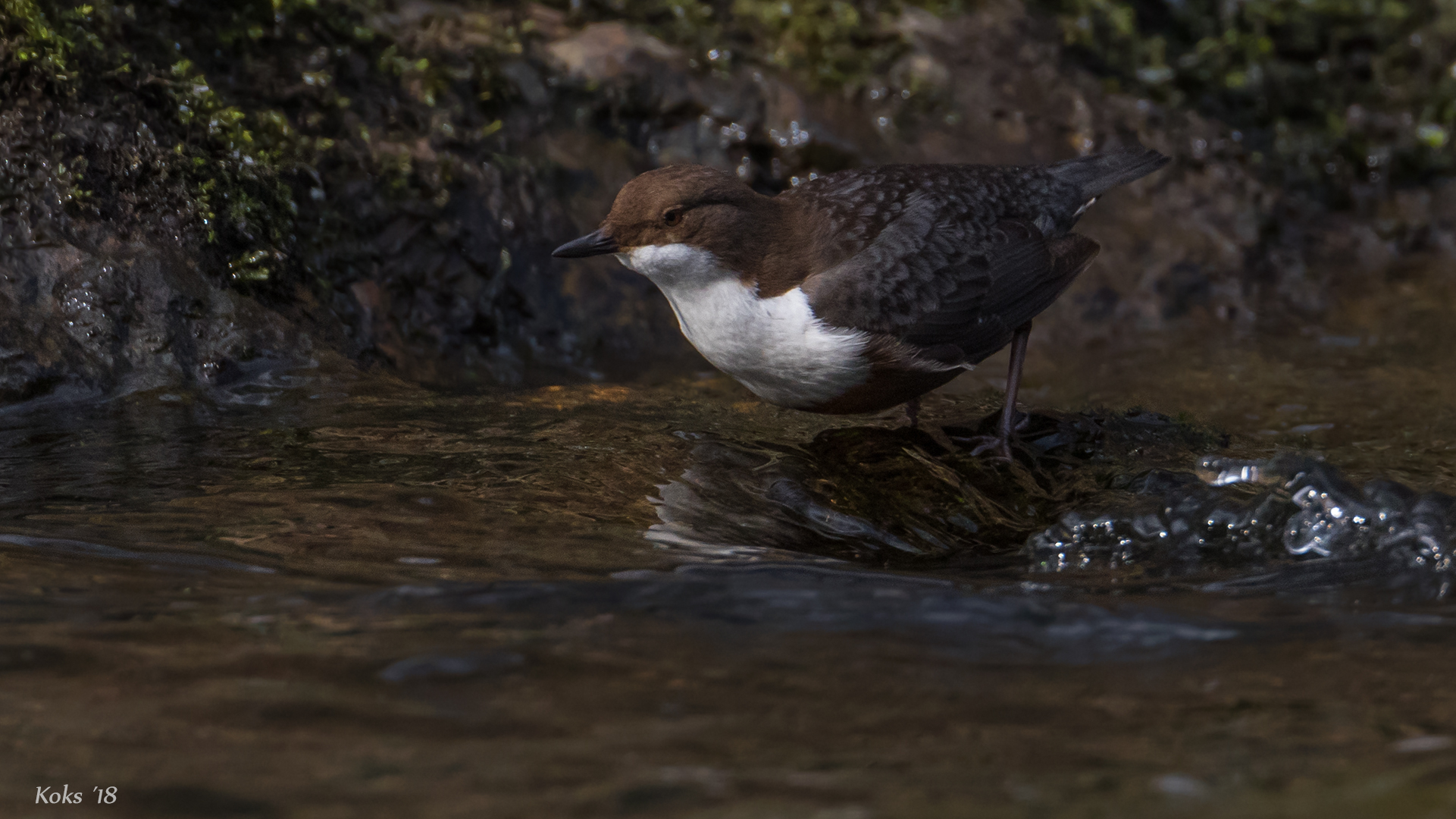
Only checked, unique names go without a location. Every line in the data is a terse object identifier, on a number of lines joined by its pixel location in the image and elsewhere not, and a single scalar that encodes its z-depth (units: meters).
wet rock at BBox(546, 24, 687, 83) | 11.23
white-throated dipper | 6.98
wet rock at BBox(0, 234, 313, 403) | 7.36
